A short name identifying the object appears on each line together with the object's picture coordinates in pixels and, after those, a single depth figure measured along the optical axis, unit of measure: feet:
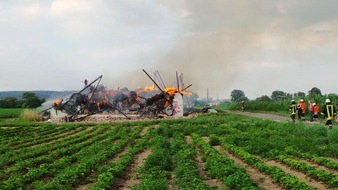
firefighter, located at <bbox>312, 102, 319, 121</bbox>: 114.93
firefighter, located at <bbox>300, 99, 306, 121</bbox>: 120.39
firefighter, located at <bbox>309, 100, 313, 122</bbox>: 117.29
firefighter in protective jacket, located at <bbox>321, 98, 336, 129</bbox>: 85.20
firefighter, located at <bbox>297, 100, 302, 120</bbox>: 120.39
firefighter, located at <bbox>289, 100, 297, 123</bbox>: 112.28
